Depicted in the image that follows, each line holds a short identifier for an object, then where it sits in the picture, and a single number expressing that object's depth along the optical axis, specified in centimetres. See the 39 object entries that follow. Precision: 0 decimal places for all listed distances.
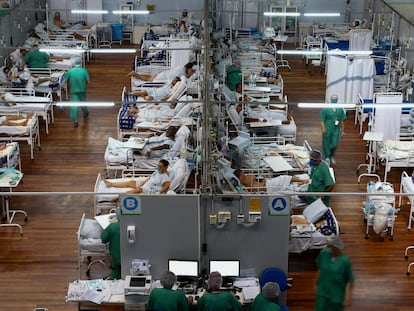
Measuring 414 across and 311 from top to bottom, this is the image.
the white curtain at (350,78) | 1709
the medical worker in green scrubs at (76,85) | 1647
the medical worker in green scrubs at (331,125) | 1435
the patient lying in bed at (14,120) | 1467
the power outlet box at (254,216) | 998
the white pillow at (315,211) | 1141
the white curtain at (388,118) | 1461
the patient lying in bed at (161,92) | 1606
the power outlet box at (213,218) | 994
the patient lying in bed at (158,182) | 1190
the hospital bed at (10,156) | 1310
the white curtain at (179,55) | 1820
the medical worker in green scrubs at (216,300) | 917
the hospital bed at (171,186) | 1211
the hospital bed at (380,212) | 1198
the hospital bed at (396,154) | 1375
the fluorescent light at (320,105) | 1158
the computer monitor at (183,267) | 1010
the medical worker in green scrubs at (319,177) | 1212
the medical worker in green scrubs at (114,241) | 1041
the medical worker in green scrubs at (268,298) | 886
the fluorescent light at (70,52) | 1966
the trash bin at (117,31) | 2339
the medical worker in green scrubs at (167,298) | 915
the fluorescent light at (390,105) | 1162
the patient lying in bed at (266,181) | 1229
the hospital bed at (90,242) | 1087
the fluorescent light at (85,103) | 1135
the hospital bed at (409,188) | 1248
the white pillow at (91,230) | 1094
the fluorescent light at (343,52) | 1609
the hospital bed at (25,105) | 1552
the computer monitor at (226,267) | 1015
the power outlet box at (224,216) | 992
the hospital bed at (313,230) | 1116
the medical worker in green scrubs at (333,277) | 853
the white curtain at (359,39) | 1934
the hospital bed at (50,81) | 1728
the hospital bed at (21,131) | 1453
